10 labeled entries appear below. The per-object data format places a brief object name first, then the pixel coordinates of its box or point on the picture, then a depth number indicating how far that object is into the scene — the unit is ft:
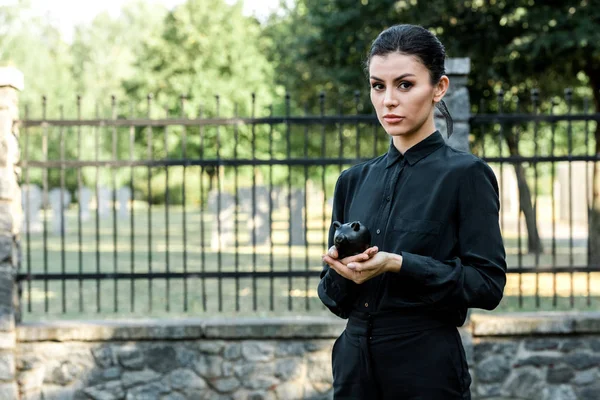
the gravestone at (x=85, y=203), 97.74
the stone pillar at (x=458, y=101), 20.20
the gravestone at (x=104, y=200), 106.55
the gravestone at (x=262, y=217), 58.13
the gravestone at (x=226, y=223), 58.65
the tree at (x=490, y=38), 36.78
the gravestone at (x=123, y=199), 105.96
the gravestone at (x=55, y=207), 78.59
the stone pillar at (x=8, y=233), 19.65
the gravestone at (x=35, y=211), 75.92
